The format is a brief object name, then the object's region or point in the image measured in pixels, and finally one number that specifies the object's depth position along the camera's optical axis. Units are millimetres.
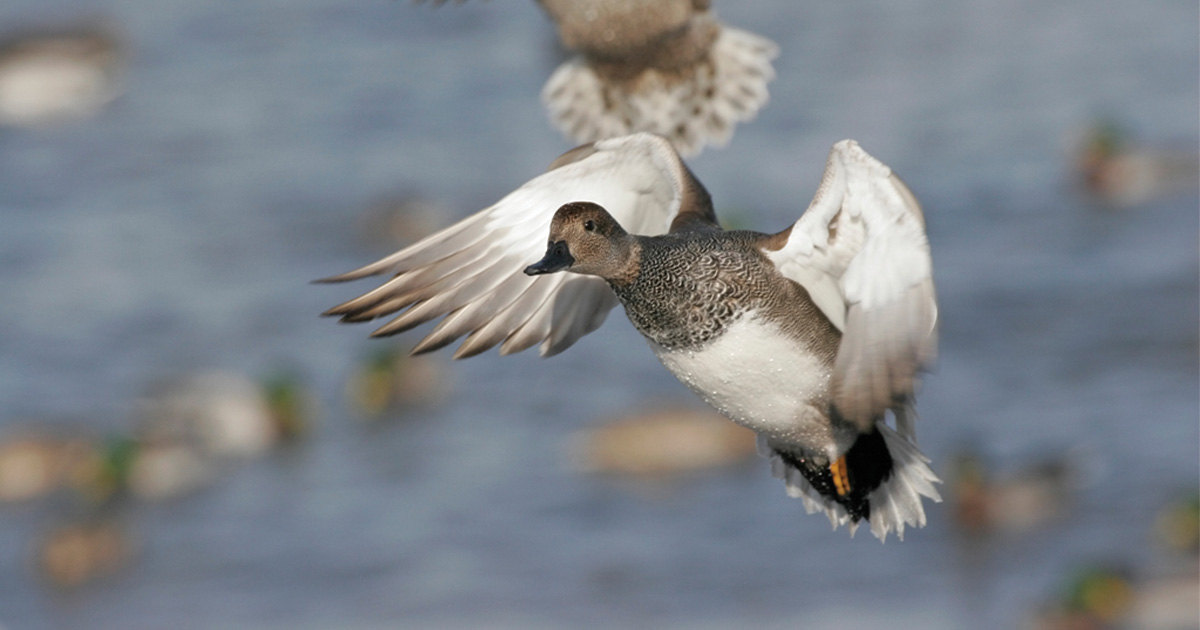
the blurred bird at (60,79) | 16078
